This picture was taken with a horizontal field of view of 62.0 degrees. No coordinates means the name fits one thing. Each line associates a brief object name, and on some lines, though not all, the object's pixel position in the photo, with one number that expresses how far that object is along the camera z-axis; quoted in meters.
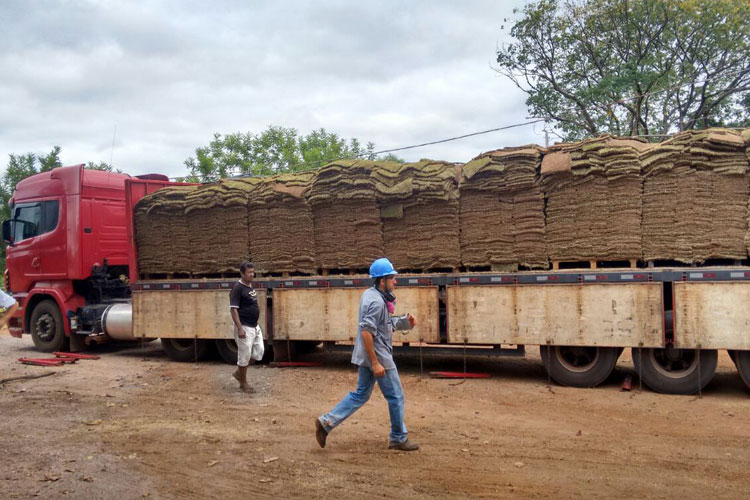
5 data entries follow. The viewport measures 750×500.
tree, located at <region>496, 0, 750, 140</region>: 18.42
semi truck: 8.41
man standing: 8.97
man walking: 5.99
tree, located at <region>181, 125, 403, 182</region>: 36.19
